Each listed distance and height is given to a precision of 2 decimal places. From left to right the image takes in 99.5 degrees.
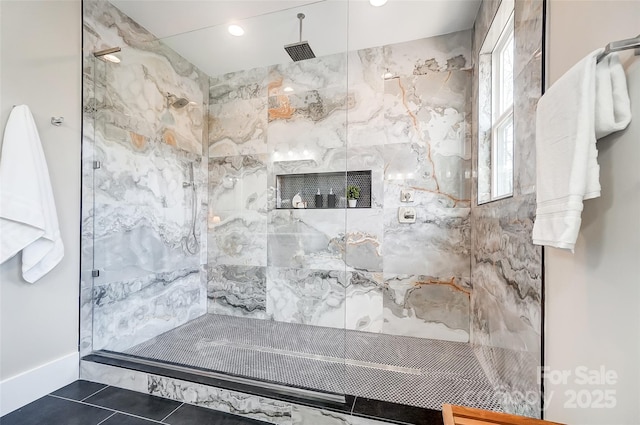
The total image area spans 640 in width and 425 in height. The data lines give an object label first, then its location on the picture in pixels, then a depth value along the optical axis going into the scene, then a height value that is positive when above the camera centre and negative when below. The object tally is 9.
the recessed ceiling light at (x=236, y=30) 2.33 +1.58
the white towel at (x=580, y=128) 0.76 +0.25
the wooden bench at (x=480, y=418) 0.86 -0.67
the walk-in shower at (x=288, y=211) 1.96 +0.01
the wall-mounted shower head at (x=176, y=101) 2.66 +1.11
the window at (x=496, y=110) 1.74 +0.75
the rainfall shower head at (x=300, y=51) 2.37 +1.48
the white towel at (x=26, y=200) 1.43 +0.05
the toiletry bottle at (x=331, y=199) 2.67 +0.13
